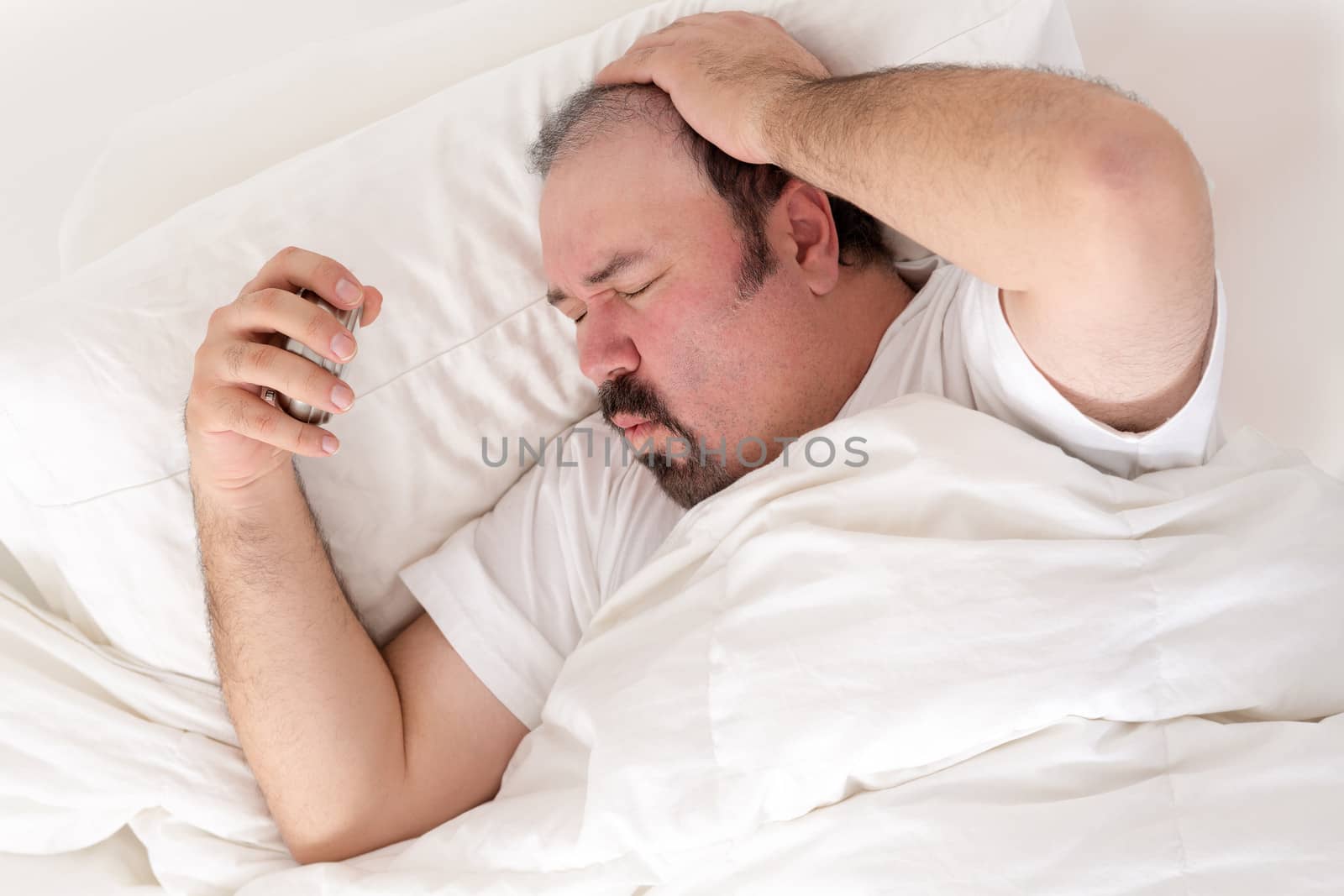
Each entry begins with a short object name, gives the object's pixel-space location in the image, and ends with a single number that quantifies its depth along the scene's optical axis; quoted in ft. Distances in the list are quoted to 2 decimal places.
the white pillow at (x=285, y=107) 4.62
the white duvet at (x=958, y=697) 2.85
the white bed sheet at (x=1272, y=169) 4.48
